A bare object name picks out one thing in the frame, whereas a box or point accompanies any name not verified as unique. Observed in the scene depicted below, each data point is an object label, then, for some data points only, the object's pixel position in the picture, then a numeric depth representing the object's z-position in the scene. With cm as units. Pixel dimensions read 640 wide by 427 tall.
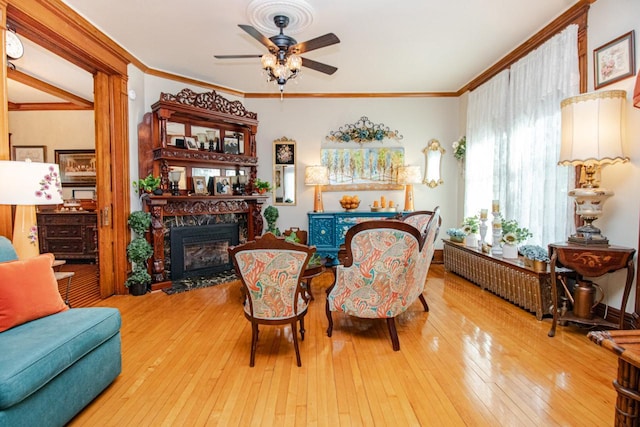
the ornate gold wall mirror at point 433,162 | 572
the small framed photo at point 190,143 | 474
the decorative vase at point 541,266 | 307
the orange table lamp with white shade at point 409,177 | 555
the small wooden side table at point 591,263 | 251
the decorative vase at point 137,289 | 404
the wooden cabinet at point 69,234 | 561
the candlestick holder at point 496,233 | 400
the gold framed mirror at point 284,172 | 575
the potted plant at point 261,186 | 535
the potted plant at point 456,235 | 486
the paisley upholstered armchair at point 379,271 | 250
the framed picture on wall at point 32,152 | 605
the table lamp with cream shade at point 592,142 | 257
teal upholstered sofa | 144
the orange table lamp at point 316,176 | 543
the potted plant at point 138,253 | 401
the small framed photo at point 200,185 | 483
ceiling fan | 277
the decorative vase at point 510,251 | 367
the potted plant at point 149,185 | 410
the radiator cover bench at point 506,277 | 312
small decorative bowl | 553
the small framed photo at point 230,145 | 519
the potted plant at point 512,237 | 362
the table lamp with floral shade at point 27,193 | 221
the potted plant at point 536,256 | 306
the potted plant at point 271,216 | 553
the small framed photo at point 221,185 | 500
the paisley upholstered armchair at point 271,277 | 225
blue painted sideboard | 538
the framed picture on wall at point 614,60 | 264
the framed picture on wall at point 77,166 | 607
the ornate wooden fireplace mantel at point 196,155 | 431
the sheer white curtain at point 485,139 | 430
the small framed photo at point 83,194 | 610
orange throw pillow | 178
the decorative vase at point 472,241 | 459
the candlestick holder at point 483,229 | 432
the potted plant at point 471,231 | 457
